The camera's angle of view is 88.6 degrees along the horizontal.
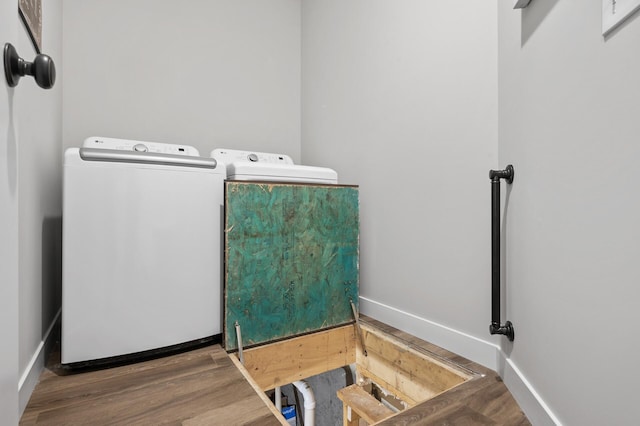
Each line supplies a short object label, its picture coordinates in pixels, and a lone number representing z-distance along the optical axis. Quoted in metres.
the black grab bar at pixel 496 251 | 1.18
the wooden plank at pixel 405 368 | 1.41
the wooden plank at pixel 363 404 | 1.61
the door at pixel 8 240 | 0.47
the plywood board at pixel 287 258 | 1.55
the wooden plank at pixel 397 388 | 1.54
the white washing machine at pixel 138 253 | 1.29
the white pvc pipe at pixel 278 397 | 2.53
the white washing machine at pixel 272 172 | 1.62
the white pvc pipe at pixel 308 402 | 2.37
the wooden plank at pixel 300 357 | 1.62
